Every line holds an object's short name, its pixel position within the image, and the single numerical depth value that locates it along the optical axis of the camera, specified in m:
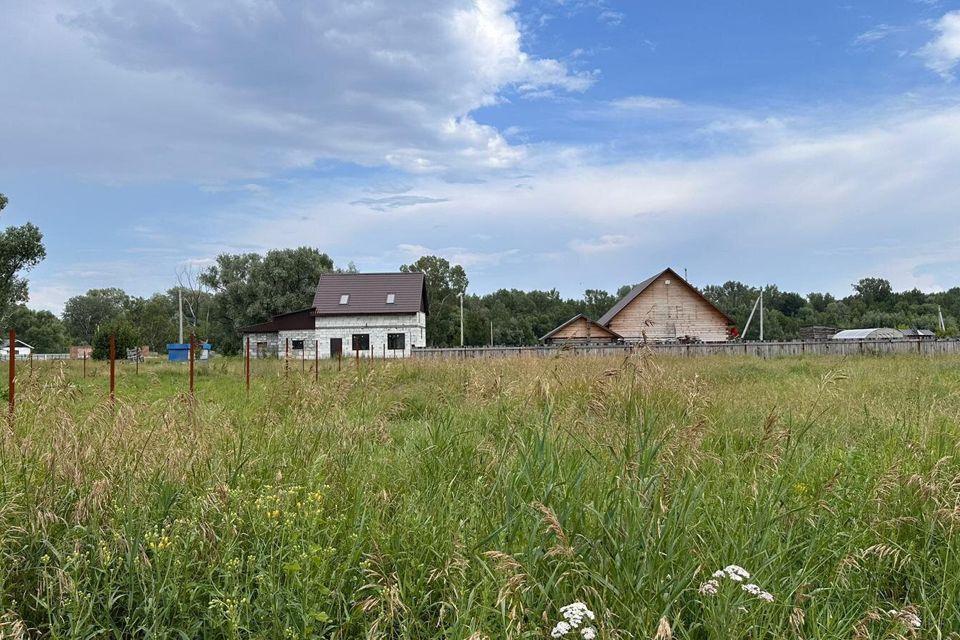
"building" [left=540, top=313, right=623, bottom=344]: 39.75
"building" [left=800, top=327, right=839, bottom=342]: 60.37
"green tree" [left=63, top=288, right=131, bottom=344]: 97.75
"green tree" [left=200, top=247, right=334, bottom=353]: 56.19
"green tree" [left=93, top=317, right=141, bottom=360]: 37.06
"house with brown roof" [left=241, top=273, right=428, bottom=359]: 39.97
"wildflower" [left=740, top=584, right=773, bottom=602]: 1.99
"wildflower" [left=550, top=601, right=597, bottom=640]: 1.93
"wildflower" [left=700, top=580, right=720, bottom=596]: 2.10
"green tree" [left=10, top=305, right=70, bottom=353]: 71.88
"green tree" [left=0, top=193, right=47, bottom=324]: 37.00
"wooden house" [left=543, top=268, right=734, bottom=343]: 37.72
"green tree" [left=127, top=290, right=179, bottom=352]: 80.75
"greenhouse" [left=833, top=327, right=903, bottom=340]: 56.12
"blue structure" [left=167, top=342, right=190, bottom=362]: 37.38
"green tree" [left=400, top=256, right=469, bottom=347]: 68.75
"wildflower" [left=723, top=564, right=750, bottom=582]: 2.04
